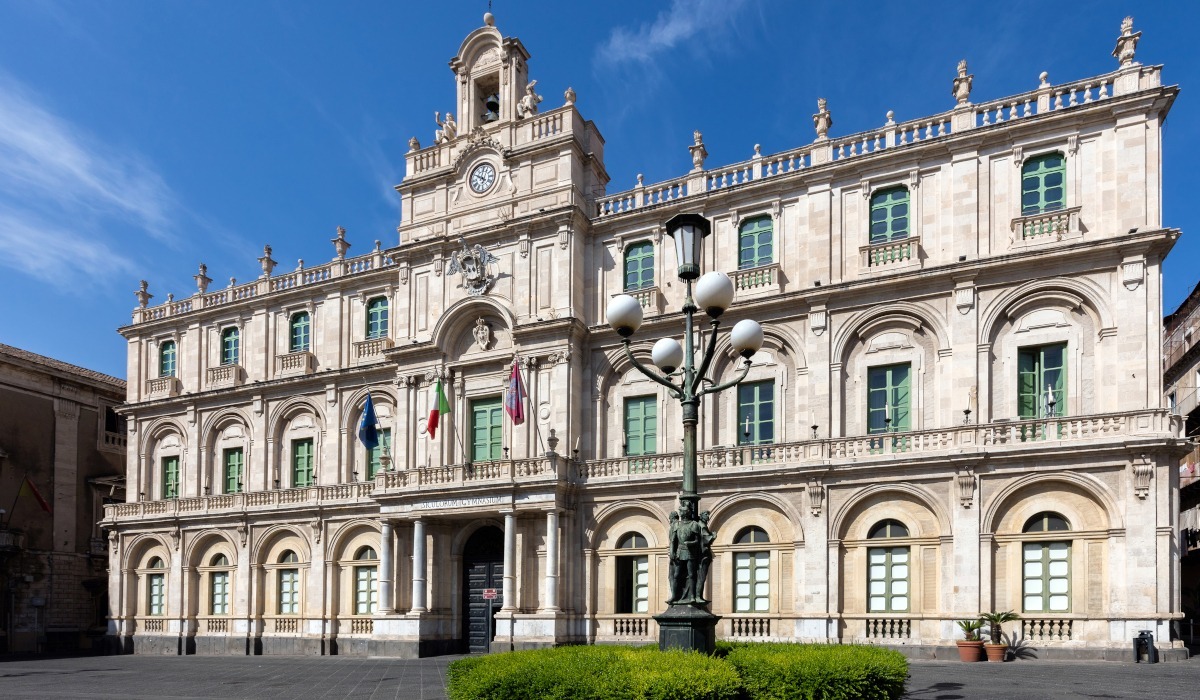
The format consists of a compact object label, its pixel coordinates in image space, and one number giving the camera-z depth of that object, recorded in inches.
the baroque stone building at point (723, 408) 968.3
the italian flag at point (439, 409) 1235.2
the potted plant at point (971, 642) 938.7
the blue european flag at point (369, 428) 1286.9
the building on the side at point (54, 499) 1647.4
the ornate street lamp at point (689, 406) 494.6
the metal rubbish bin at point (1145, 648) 873.5
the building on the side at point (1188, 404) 1615.4
